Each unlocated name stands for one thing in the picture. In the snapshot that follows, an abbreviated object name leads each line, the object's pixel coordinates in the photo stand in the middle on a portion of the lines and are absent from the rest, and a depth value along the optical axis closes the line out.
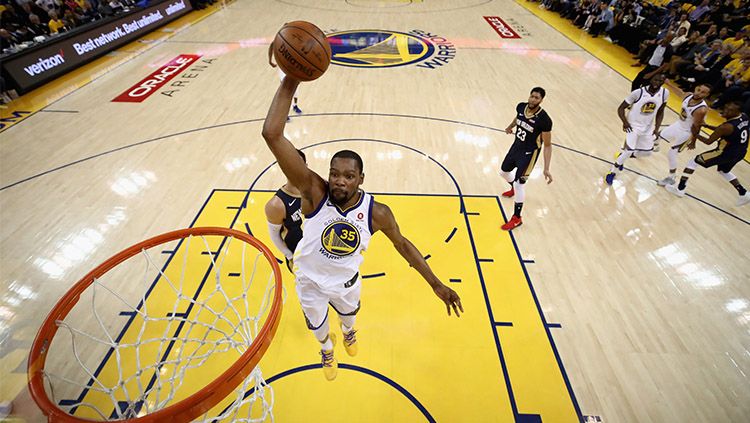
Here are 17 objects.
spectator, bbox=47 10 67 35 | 10.05
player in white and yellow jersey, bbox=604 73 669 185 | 5.01
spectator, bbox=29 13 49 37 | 9.81
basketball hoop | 1.97
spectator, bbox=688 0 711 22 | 10.32
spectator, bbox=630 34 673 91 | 8.61
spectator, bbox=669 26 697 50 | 9.22
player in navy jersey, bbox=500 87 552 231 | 4.11
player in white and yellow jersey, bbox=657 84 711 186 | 4.90
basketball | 2.04
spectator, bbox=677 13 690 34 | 9.24
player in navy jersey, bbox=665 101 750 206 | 4.73
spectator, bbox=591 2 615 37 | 12.29
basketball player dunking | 1.94
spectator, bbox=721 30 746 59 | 8.24
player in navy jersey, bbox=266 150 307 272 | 2.96
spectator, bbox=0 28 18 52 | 8.70
